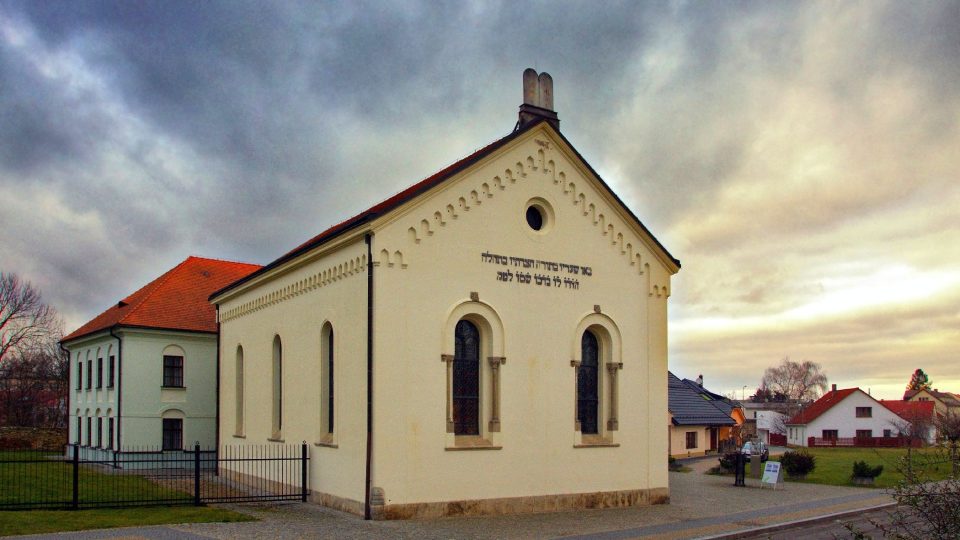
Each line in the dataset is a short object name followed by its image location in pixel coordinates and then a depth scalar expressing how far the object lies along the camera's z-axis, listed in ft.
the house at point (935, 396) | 337.11
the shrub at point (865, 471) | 90.89
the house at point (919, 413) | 213.19
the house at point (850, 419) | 242.78
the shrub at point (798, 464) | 96.07
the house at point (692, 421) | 157.99
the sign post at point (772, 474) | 83.30
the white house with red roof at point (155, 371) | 109.70
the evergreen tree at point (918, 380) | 445.78
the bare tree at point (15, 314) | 205.05
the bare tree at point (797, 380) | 437.99
